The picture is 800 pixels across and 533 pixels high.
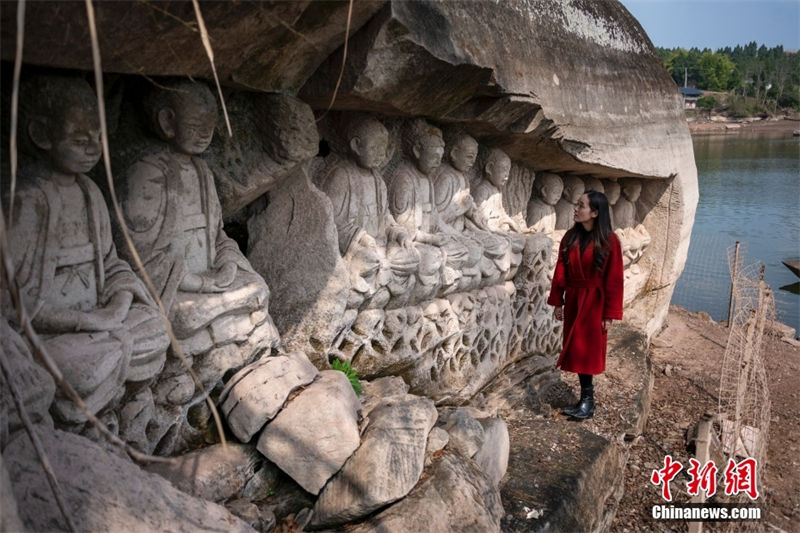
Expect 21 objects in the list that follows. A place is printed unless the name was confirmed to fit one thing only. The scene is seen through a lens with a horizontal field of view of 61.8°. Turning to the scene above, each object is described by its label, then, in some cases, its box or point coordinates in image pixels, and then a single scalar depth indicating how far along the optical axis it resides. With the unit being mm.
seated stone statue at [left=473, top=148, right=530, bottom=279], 5520
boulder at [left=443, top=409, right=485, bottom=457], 3447
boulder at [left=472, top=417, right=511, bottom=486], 3651
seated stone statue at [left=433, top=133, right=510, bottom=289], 5094
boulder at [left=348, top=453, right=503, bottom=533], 2842
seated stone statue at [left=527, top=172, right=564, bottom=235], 6480
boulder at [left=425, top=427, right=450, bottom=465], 3234
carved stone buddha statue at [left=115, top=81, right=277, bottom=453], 2982
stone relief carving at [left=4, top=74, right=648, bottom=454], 3047
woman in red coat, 4570
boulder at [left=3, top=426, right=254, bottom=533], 1882
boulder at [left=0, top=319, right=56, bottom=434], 2057
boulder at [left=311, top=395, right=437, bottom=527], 2887
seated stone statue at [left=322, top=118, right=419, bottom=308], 4027
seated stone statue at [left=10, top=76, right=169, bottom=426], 2418
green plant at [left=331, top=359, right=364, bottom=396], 3861
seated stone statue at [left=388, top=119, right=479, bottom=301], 4621
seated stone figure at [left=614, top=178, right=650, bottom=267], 7334
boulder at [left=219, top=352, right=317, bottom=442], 2984
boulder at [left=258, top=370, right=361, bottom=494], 2947
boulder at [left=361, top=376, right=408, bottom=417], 3784
